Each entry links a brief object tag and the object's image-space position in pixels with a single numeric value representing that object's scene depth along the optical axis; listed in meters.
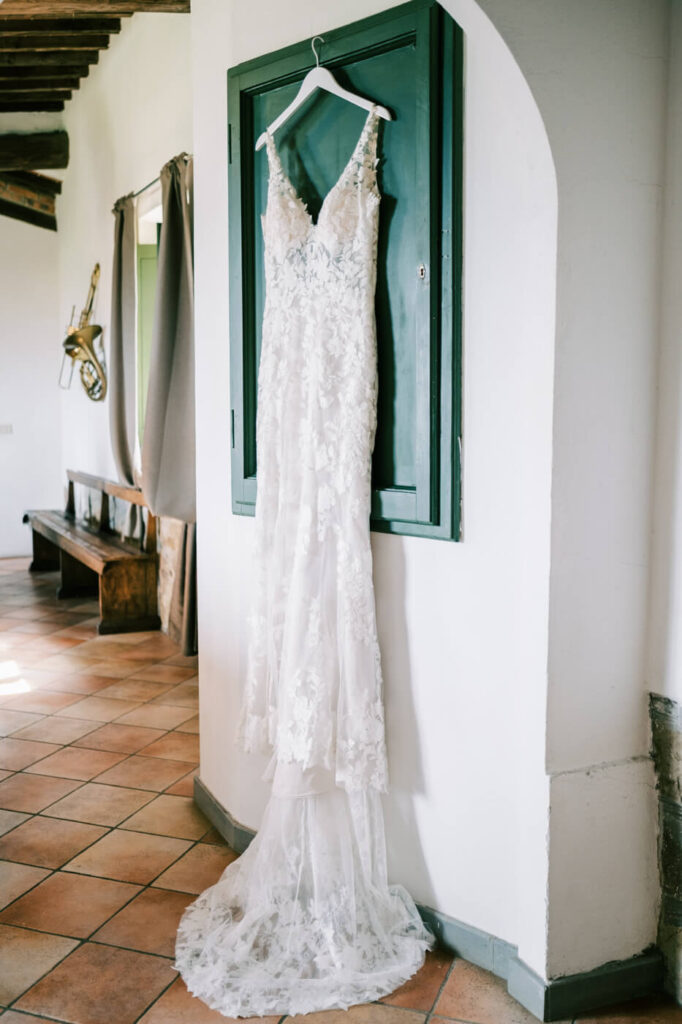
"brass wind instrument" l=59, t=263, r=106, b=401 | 7.52
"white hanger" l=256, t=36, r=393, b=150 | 2.40
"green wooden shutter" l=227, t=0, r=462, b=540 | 2.26
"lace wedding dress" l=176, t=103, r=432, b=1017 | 2.39
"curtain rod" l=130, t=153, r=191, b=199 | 4.71
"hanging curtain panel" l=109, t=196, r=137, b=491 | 6.20
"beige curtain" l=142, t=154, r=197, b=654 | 4.75
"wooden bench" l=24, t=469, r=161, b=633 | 5.89
